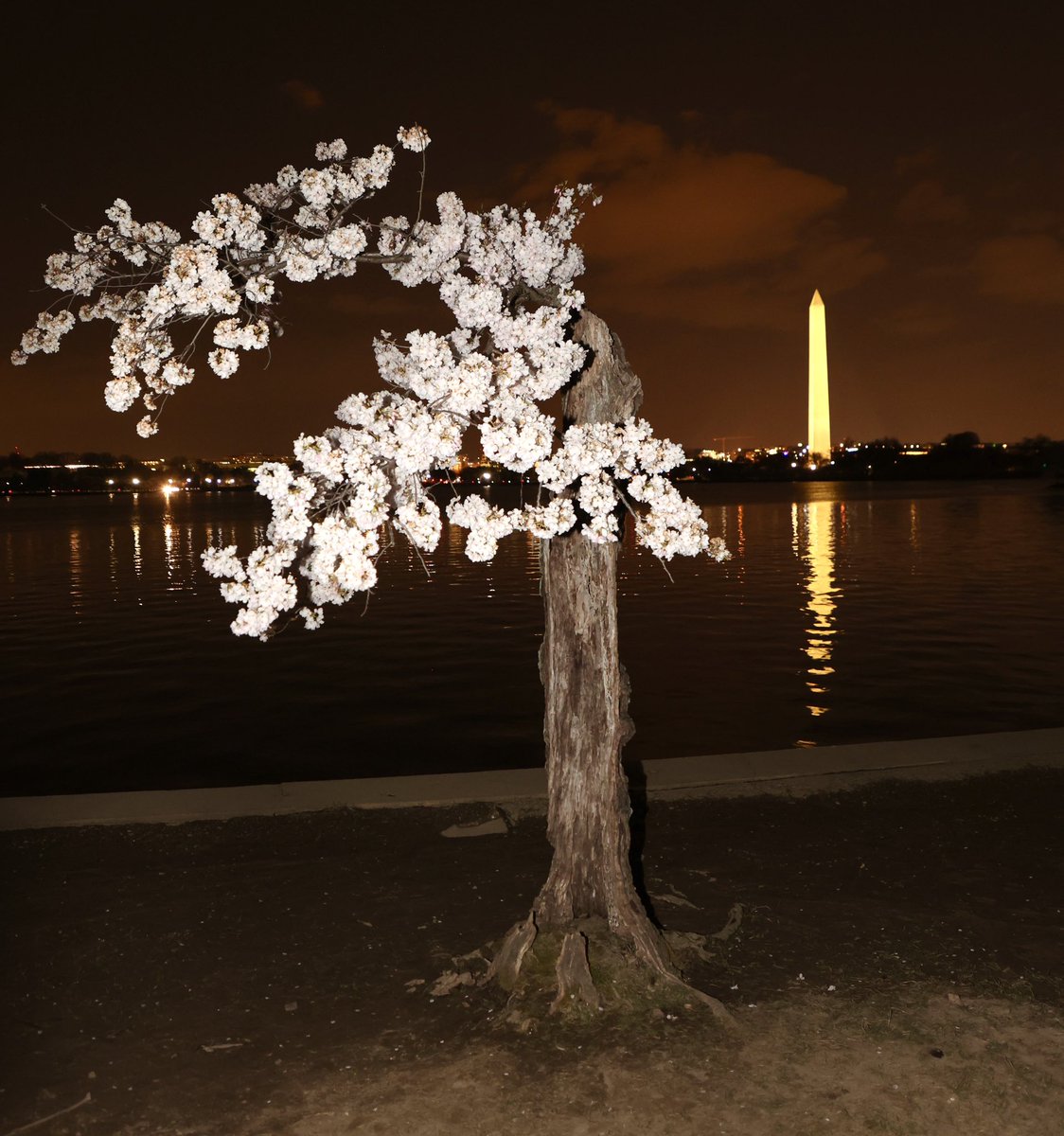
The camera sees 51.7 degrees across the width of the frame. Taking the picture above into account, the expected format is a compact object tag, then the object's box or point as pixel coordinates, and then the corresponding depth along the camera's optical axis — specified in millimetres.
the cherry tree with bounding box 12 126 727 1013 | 5355
